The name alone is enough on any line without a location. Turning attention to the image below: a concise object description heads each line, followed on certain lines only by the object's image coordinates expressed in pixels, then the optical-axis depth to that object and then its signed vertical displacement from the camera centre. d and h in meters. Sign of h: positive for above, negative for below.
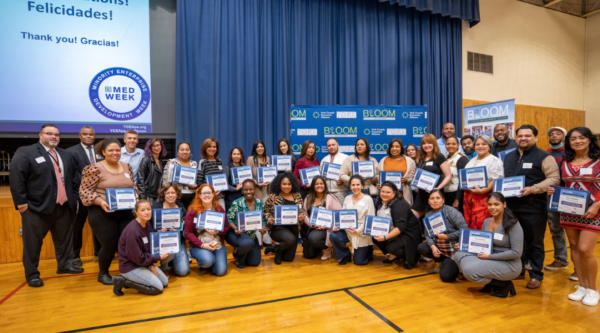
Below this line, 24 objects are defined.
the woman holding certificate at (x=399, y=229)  3.96 -0.82
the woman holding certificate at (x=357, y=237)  4.11 -0.94
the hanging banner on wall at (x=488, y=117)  6.11 +0.83
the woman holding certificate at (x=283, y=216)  4.16 -0.67
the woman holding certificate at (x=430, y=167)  4.17 -0.09
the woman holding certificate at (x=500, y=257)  2.98 -0.87
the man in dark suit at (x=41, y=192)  3.35 -0.27
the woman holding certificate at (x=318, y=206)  4.27 -0.61
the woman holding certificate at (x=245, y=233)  3.99 -0.88
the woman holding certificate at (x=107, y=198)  3.29 -0.33
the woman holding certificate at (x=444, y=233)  3.47 -0.78
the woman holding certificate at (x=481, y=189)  3.58 -0.32
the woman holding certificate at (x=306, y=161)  4.90 +0.01
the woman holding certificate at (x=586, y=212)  2.81 -0.43
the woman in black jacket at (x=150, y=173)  4.22 -0.12
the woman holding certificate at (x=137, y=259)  3.15 -0.91
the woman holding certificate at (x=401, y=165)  4.57 -0.06
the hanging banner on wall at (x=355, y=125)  6.12 +0.69
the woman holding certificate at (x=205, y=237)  3.78 -0.86
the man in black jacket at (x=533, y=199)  3.19 -0.40
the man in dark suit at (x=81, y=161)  4.02 +0.05
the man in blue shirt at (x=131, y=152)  4.46 +0.17
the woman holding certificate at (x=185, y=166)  4.20 -0.11
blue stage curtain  6.11 +2.06
